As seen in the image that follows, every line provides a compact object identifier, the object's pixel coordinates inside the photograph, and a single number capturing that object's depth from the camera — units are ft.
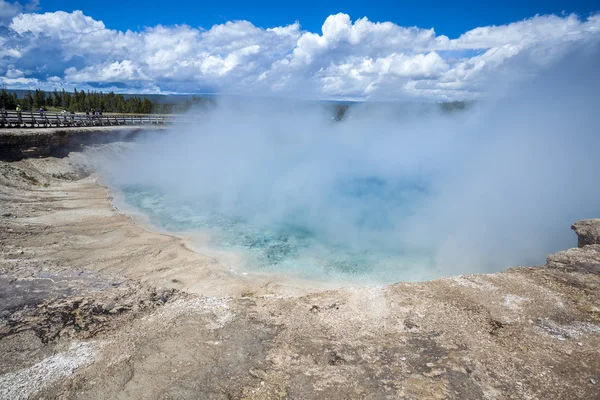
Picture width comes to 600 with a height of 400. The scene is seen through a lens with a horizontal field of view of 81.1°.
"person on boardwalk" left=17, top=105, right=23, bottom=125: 63.93
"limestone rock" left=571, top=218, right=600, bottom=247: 30.35
